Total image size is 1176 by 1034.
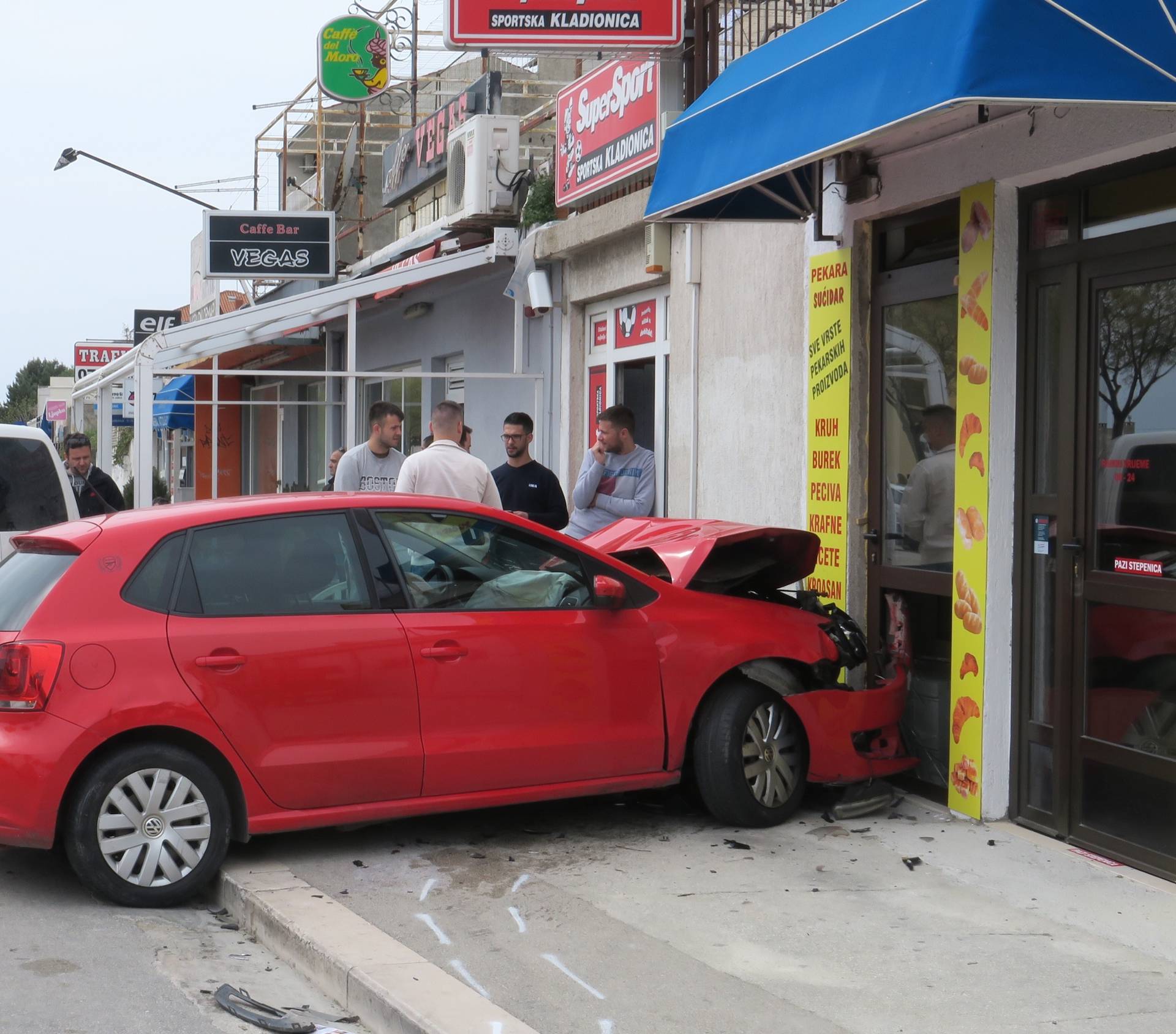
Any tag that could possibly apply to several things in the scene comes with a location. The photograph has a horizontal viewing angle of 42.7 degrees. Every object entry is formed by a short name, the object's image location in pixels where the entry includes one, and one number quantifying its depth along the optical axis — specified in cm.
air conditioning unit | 1408
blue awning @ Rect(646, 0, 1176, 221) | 495
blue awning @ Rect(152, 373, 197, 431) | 2478
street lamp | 3316
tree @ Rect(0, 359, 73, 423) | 10131
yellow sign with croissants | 682
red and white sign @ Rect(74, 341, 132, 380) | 4534
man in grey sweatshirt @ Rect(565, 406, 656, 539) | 1005
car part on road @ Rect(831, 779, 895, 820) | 707
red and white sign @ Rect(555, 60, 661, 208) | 1084
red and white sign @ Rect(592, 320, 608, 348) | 1252
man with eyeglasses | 1041
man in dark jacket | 1268
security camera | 1288
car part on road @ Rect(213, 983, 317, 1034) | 452
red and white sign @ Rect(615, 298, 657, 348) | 1152
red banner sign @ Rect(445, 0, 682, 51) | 897
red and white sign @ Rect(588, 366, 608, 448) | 1251
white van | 888
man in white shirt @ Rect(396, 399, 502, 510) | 890
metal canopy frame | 1298
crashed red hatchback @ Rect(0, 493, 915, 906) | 566
